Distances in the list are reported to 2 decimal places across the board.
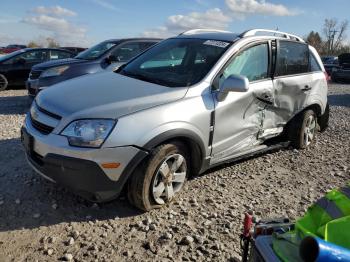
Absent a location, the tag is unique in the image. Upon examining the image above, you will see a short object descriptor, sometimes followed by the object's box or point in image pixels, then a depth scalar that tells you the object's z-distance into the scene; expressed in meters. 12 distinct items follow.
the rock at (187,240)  3.42
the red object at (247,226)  2.27
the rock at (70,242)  3.30
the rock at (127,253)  3.20
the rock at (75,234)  3.41
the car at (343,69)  18.78
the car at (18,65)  11.72
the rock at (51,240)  3.32
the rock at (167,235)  3.48
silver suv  3.42
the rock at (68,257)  3.10
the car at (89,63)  8.27
